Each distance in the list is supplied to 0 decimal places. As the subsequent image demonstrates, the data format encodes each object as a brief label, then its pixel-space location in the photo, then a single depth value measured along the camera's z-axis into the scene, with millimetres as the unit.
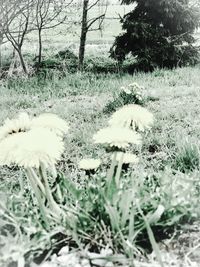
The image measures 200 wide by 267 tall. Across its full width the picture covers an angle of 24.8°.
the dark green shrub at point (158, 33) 10555
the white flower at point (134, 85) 5574
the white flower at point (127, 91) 5558
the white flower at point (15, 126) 1729
